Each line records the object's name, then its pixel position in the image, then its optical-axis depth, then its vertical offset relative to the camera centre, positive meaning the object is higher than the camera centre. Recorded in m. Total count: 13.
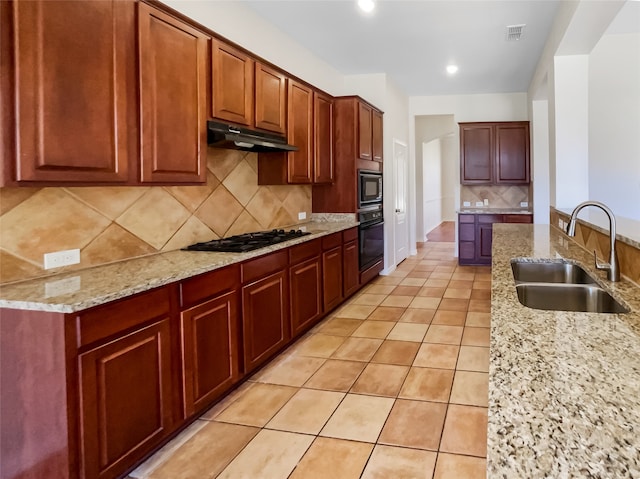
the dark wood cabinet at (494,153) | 7.28 +1.18
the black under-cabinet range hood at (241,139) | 2.93 +0.64
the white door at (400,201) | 7.04 +0.43
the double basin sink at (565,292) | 1.93 -0.30
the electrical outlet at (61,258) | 2.19 -0.13
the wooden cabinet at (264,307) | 2.92 -0.53
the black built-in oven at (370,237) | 5.43 -0.11
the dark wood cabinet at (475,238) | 7.20 -0.18
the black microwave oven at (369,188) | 5.45 +0.50
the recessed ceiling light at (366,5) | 3.66 +1.79
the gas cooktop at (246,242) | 3.03 -0.09
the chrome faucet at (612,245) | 1.93 -0.08
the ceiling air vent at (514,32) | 4.52 +1.96
